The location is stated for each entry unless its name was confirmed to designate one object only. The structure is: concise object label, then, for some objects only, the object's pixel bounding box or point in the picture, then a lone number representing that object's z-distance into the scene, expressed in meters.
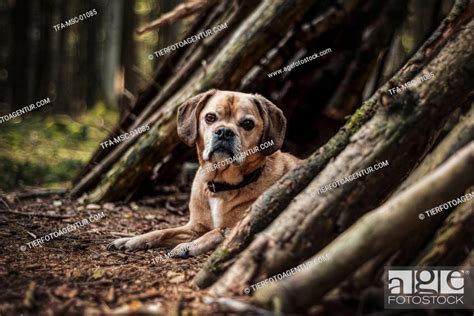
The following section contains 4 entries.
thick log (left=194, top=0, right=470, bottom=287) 3.12
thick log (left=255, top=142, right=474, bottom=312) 2.45
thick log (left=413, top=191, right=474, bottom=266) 2.93
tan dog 4.73
